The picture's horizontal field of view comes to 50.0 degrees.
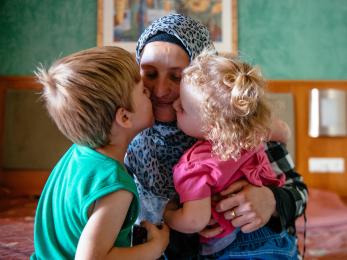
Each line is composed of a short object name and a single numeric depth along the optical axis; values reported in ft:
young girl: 2.61
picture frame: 9.12
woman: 3.06
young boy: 2.29
